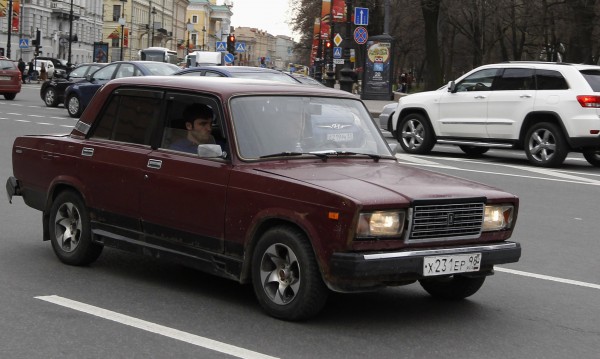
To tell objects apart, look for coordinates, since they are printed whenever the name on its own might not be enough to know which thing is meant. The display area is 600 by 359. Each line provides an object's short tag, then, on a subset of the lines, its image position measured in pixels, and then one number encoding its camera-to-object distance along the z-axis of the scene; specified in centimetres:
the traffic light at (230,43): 6370
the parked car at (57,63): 7625
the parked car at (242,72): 1947
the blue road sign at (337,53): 5403
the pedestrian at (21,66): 6515
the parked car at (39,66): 7391
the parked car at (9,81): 3862
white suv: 1928
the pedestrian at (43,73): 6869
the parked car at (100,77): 2855
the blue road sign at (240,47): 7892
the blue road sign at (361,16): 4284
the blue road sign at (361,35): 4153
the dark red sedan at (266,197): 636
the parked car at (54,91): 3550
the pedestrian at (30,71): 7281
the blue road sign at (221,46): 7475
